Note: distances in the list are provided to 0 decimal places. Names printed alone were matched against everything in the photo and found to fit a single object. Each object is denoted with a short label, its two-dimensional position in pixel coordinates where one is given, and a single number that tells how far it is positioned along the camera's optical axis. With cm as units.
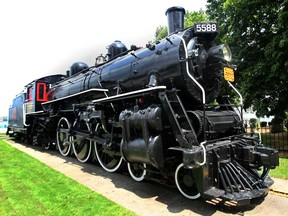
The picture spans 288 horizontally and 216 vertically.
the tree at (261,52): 854
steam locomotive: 397
